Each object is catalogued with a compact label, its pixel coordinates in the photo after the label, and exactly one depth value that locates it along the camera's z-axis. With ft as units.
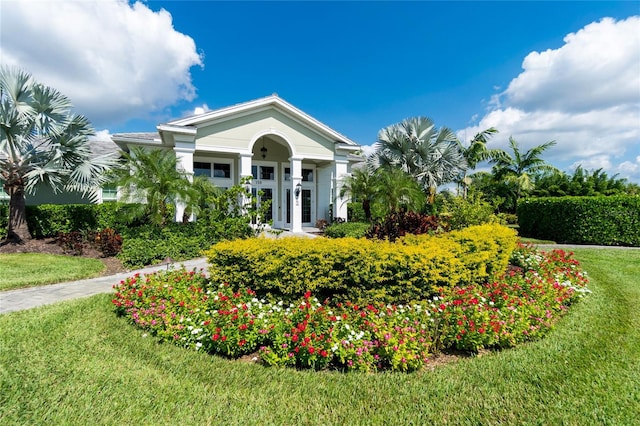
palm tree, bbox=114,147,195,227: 32.09
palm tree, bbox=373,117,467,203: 62.39
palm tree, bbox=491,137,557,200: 83.06
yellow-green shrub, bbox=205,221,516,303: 16.08
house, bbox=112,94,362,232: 46.11
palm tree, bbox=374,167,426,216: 37.37
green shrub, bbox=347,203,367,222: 60.18
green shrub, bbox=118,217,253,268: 29.58
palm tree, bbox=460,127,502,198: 82.96
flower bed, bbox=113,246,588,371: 11.41
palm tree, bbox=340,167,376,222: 54.03
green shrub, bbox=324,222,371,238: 43.80
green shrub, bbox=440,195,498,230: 34.91
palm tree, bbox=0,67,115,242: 34.63
